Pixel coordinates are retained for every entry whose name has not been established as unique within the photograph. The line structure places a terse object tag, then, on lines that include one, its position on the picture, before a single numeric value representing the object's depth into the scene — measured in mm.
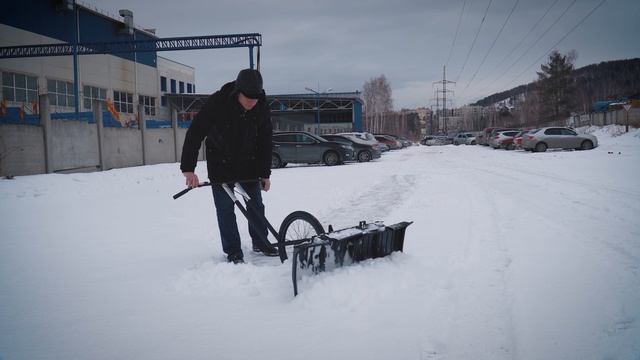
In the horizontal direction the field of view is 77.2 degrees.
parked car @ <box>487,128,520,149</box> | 29938
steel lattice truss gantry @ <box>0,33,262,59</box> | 24906
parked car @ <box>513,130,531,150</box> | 24581
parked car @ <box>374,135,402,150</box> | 33562
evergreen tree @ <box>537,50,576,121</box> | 62594
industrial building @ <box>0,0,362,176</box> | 11555
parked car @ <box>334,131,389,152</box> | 23216
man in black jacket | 3818
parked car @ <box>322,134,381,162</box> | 20547
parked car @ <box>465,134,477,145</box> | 44625
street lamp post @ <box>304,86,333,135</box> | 45062
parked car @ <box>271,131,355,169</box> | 18250
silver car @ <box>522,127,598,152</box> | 22906
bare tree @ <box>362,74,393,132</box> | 78062
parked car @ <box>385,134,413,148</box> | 40875
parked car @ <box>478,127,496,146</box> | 34312
